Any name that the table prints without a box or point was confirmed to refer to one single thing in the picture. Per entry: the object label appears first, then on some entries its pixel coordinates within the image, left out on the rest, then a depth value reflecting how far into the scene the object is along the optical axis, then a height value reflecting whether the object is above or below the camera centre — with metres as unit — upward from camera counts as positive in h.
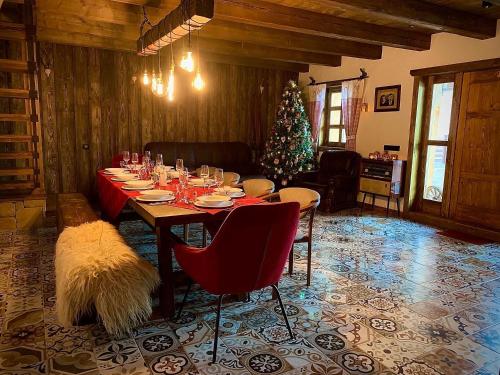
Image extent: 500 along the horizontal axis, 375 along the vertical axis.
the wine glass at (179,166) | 3.51 -0.32
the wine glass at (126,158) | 4.65 -0.35
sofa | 6.65 -0.41
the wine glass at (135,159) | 4.53 -0.35
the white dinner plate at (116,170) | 4.34 -0.48
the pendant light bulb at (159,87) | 4.01 +0.46
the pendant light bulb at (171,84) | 3.53 +0.45
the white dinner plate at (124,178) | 3.86 -0.49
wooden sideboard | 5.90 -0.66
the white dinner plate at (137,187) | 3.36 -0.51
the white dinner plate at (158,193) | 2.96 -0.51
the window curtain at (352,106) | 6.70 +0.52
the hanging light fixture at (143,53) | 4.17 +0.79
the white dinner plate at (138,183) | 3.46 -0.49
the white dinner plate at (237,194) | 3.08 -0.51
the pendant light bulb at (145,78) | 4.41 +0.61
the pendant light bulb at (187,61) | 3.18 +0.59
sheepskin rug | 2.36 -1.00
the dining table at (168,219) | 2.51 -0.59
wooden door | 4.91 -0.21
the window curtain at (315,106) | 7.57 +0.59
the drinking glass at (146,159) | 4.08 -0.32
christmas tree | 6.95 -0.15
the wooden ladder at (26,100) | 4.55 +0.35
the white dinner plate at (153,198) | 2.86 -0.52
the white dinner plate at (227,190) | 3.18 -0.49
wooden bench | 3.49 -0.84
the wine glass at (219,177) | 3.32 -0.39
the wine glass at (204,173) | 3.39 -0.37
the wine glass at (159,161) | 4.16 -0.33
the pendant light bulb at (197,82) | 3.48 +0.46
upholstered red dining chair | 2.09 -0.70
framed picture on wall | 6.12 +0.63
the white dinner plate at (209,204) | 2.71 -0.52
